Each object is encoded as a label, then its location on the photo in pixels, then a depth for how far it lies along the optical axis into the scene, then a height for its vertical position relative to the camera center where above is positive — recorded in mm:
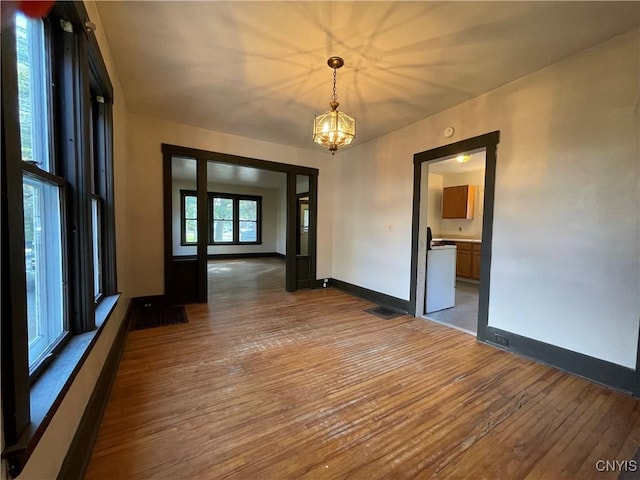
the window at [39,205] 1137 +73
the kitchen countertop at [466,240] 5683 -242
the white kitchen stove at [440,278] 3850 -734
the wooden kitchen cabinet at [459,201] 6207 +665
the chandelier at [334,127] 2388 +907
